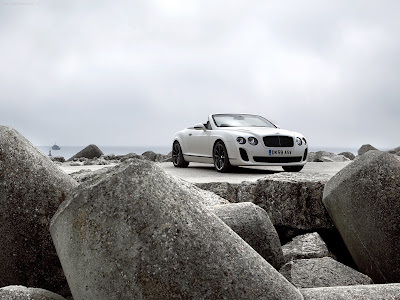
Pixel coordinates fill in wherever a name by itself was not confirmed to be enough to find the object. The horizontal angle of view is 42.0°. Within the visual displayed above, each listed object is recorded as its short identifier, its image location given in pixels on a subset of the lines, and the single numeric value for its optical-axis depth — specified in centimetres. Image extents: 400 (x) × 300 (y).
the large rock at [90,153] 2070
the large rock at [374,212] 403
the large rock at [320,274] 394
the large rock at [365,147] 2138
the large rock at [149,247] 239
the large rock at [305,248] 468
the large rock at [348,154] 2100
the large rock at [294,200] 552
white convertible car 1068
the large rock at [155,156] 1952
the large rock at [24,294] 274
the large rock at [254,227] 385
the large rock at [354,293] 288
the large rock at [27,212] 328
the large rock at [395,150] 1611
